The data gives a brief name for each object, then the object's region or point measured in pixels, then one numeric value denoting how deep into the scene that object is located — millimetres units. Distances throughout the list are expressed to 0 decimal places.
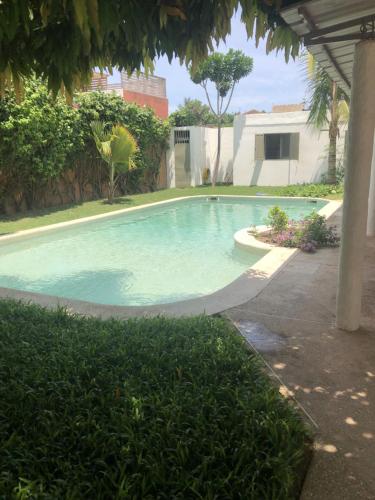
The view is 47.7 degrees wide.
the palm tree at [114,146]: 14524
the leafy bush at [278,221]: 9039
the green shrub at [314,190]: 16961
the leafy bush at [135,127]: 14820
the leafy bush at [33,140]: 10891
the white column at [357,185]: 3547
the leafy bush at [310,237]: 7816
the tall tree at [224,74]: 21656
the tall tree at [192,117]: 24445
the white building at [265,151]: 20281
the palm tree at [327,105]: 16609
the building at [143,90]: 20562
